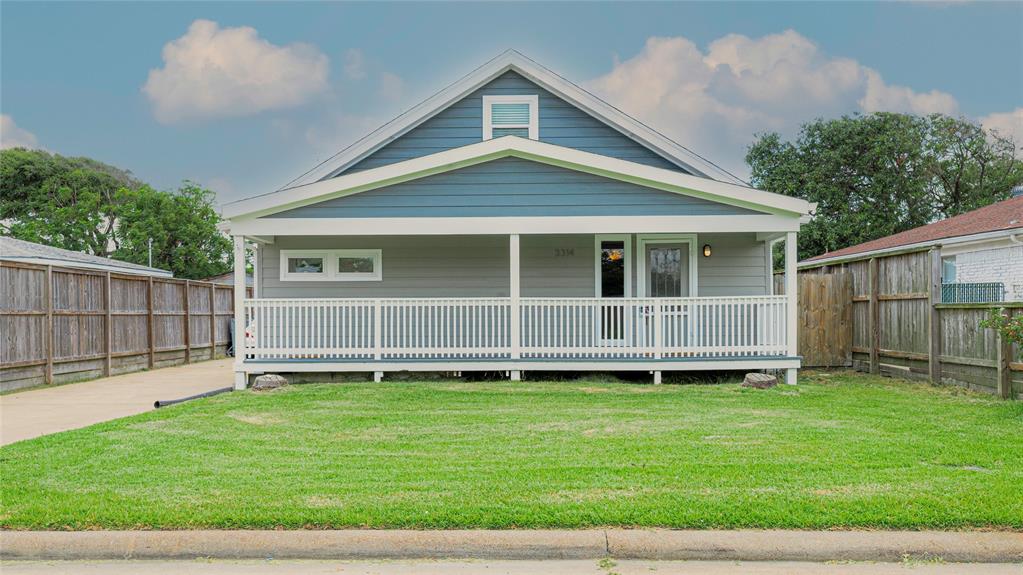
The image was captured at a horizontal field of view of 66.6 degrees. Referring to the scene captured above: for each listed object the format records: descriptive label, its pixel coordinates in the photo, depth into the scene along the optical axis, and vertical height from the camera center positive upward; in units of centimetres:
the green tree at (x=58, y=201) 3759 +516
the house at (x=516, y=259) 1184 +61
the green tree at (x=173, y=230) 3606 +315
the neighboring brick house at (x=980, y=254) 1506 +71
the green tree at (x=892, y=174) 3291 +496
